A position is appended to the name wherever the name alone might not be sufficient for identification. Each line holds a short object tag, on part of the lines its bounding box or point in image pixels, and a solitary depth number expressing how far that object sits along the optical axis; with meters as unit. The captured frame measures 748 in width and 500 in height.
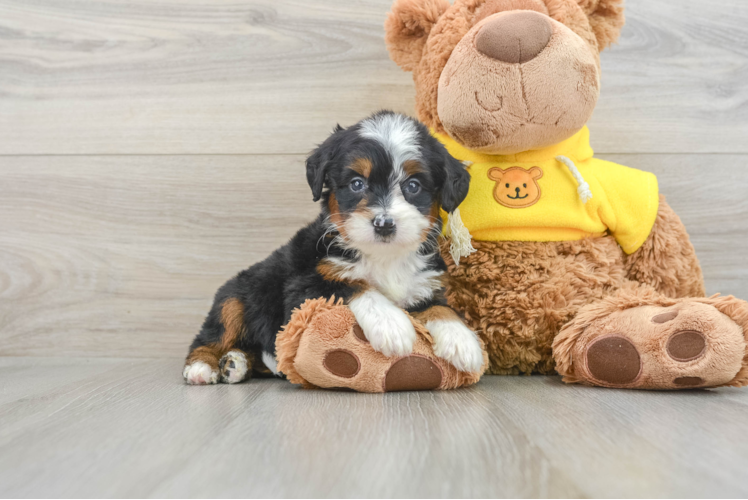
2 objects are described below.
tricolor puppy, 0.58
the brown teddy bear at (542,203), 0.61
